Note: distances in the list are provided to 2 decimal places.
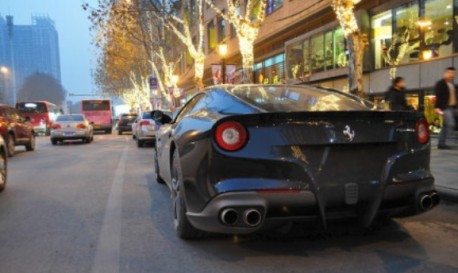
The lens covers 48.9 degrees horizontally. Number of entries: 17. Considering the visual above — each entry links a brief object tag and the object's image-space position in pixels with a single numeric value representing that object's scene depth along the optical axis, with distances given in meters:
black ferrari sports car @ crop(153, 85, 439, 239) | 3.94
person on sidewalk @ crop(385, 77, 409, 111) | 10.98
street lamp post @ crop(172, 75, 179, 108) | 34.84
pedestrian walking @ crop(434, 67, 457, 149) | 10.34
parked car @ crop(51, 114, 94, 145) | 21.72
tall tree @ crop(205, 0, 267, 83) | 17.22
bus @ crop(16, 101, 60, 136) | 36.69
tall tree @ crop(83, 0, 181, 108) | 31.44
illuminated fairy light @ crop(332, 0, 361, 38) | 11.21
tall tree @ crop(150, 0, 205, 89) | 25.02
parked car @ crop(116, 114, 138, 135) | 33.92
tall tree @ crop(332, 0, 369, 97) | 11.24
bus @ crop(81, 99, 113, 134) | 38.09
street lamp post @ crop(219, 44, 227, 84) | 19.68
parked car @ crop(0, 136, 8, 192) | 8.01
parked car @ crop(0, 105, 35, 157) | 15.01
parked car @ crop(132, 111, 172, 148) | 18.45
